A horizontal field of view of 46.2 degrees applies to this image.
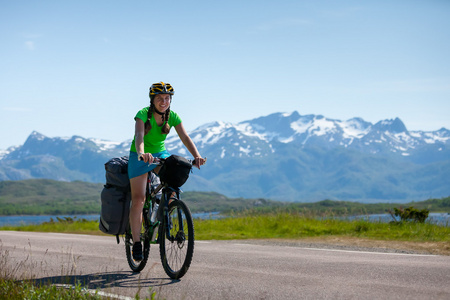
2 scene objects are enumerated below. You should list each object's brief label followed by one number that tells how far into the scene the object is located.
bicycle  6.70
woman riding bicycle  7.11
